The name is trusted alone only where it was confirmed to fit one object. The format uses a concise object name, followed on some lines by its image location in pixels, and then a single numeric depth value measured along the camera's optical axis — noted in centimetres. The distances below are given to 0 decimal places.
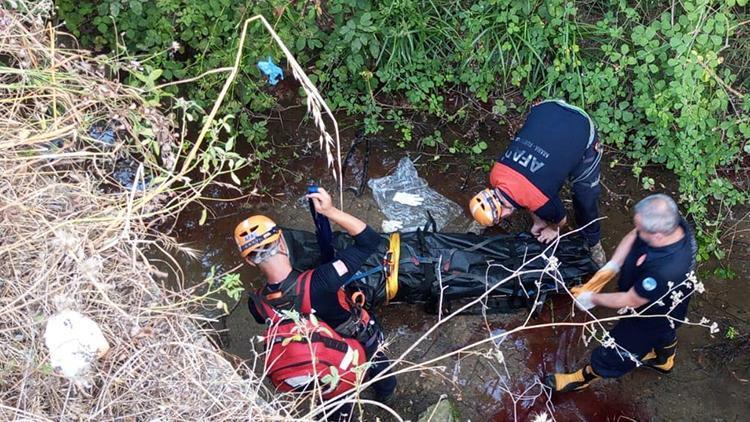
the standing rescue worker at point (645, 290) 338
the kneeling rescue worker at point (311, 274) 351
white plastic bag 196
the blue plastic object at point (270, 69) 443
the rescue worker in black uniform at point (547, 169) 415
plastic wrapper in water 507
